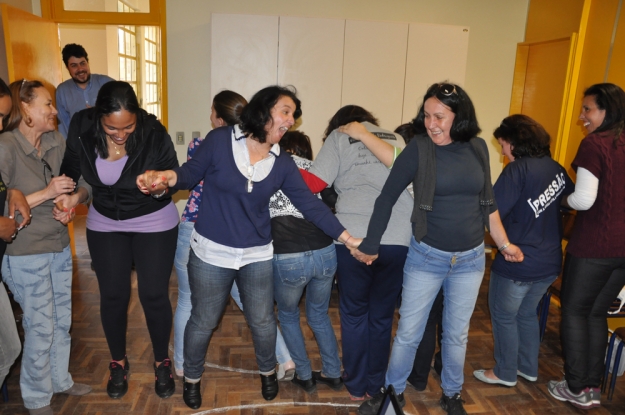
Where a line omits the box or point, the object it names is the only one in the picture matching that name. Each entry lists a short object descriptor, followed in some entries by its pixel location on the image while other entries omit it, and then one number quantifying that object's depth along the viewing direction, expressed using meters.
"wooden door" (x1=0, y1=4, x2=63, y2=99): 4.09
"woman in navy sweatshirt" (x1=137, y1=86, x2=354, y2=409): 2.17
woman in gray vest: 2.16
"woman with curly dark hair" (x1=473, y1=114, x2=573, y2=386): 2.53
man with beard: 4.62
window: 7.63
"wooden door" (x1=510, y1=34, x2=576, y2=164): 4.45
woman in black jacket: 2.21
